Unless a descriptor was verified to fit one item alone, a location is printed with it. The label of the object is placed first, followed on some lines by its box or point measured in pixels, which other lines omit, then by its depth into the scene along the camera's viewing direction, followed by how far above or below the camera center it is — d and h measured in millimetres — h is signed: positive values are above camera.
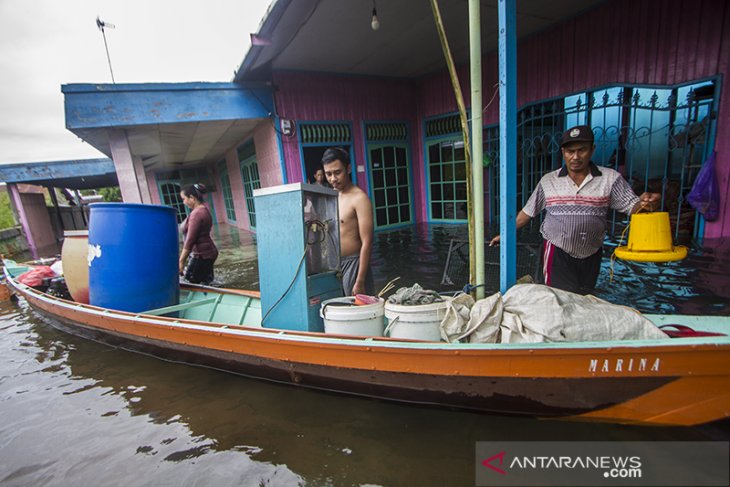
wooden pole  2084 +149
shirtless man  2732 -310
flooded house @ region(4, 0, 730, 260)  4625 +1586
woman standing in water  4266 -500
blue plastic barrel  3193 -438
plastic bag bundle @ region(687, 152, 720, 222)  4412 -488
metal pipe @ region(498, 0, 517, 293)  2025 +224
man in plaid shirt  2287 -297
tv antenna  7715 +4351
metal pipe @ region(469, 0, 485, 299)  2014 +181
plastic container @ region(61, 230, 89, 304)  3781 -577
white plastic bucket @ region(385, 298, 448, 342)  2051 -856
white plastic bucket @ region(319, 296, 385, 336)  2215 -879
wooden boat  1532 -1080
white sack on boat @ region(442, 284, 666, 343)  1707 -800
